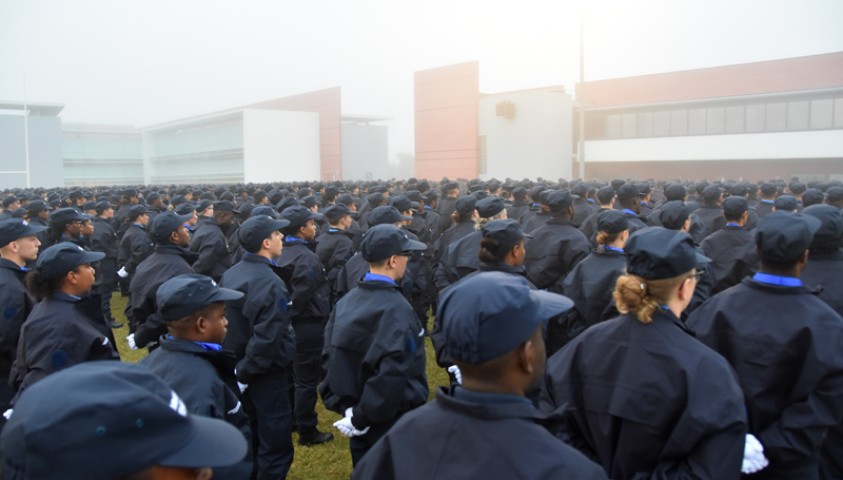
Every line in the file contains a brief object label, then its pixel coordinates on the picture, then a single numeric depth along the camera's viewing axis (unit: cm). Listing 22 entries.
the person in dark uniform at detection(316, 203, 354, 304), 816
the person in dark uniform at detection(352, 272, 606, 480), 183
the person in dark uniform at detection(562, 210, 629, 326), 515
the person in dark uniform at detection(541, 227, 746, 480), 250
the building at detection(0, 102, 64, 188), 4153
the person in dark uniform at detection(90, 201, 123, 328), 1230
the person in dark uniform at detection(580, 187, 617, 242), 976
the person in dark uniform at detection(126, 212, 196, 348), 545
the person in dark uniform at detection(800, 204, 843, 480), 454
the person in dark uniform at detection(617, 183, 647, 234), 916
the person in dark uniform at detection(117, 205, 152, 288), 1015
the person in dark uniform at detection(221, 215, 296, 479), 485
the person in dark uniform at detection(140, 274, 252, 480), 320
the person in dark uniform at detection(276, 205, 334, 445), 654
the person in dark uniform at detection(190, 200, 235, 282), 884
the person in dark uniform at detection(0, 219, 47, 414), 521
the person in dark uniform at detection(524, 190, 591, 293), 682
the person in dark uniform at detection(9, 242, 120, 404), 413
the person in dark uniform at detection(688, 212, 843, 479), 307
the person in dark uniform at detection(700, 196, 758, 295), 686
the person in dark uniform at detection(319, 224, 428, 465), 393
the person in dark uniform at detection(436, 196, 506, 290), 680
